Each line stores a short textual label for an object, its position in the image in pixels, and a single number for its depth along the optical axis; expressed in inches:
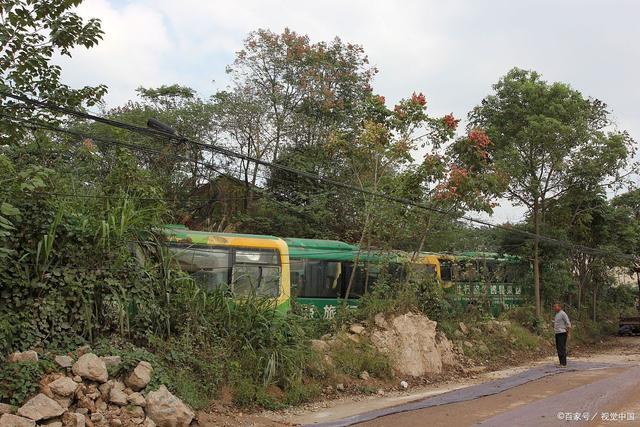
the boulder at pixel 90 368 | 276.5
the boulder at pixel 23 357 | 268.5
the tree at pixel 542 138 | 708.0
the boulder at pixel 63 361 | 277.0
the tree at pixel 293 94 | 893.2
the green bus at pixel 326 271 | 608.7
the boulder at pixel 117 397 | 275.7
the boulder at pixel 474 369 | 534.0
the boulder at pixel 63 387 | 261.4
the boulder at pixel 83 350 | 291.5
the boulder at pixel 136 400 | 280.1
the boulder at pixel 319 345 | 429.7
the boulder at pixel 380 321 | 494.3
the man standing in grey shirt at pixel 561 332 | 559.2
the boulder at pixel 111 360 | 291.7
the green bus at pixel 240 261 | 466.0
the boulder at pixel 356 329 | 484.1
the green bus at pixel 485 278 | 682.2
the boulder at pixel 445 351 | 531.9
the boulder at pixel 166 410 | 279.7
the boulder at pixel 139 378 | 289.4
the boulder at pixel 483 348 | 596.5
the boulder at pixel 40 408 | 244.8
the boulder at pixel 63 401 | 258.9
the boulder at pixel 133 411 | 274.1
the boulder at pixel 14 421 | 234.2
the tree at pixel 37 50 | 278.4
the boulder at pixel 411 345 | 481.1
